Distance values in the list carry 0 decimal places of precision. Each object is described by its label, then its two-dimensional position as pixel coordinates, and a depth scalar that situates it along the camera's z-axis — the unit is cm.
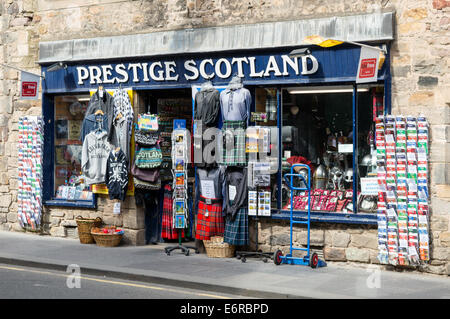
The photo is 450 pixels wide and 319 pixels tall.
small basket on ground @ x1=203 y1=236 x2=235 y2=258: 1230
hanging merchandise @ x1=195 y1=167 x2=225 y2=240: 1249
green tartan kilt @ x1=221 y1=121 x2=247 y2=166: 1227
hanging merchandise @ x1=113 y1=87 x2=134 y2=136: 1355
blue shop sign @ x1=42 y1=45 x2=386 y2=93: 1163
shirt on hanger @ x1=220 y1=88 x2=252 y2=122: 1226
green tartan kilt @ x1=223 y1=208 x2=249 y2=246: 1221
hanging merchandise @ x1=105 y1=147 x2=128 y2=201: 1346
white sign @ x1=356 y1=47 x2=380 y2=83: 1099
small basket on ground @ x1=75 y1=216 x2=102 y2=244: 1381
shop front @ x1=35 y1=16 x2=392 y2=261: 1161
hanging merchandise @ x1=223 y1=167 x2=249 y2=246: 1223
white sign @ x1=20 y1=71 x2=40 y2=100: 1462
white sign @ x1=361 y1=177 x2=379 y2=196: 1140
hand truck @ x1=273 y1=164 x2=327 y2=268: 1125
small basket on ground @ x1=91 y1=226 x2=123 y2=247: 1343
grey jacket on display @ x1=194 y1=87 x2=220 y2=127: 1247
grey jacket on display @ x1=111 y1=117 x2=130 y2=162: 1351
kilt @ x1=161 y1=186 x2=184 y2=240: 1368
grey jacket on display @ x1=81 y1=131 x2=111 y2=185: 1387
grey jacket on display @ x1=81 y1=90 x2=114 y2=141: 1370
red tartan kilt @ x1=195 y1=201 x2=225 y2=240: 1249
